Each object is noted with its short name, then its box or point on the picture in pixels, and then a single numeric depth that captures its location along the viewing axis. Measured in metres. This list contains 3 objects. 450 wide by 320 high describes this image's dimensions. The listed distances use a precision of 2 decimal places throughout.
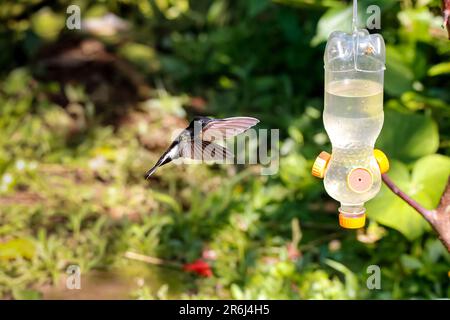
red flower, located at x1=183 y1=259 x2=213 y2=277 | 3.34
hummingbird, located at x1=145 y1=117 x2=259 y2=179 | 1.97
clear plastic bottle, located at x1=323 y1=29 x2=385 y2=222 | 2.13
